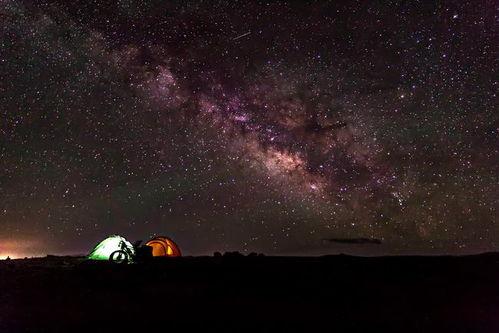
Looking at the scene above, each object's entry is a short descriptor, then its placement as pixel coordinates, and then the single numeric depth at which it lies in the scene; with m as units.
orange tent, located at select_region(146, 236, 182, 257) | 20.53
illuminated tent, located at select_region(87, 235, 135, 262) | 17.25
